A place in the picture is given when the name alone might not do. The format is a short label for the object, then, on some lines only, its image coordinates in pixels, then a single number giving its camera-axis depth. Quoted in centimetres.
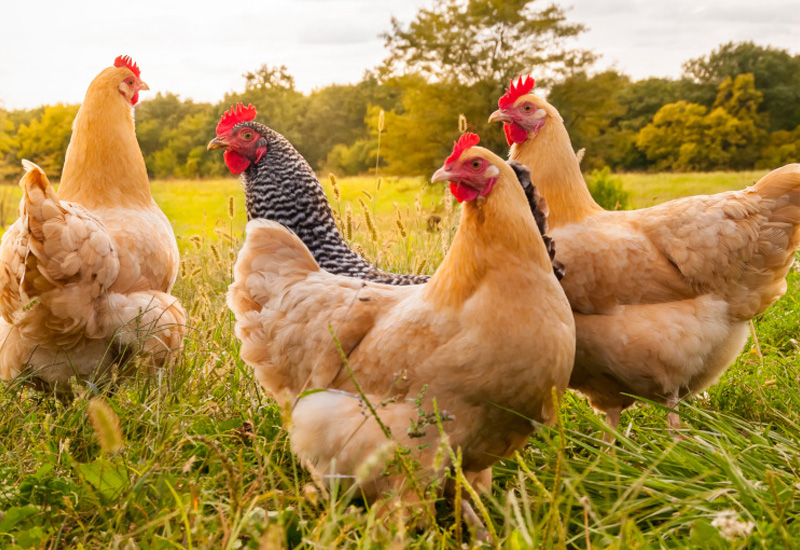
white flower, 145
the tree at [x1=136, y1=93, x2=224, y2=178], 1631
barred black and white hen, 369
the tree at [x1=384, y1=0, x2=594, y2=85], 2378
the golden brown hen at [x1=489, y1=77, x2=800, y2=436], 330
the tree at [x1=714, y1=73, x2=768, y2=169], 2720
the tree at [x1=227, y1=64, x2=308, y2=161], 1788
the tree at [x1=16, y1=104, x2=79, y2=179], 1727
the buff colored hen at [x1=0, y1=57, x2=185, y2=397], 314
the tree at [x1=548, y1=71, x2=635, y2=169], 2308
